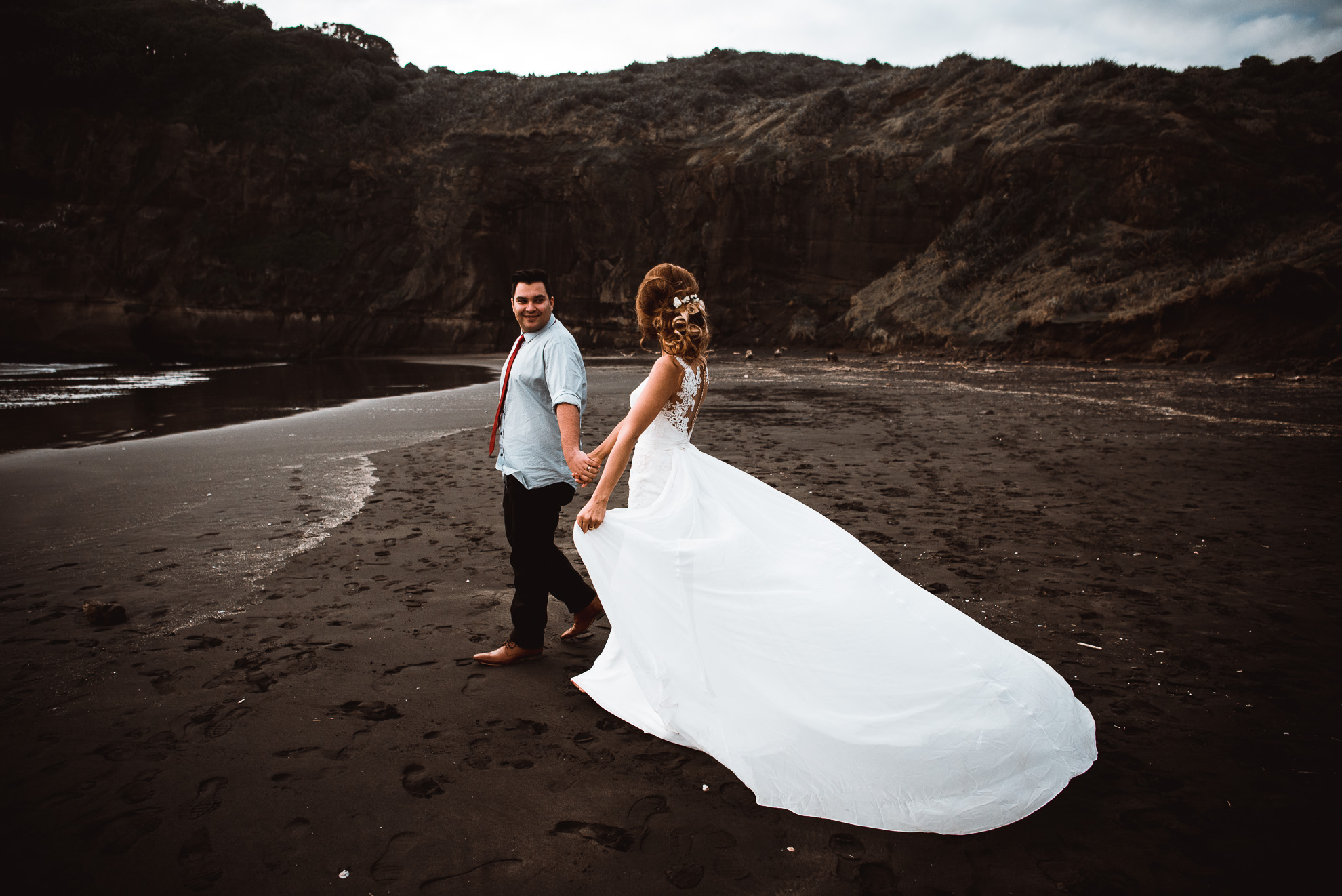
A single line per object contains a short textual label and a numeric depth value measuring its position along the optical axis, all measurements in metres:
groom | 3.40
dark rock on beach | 4.07
